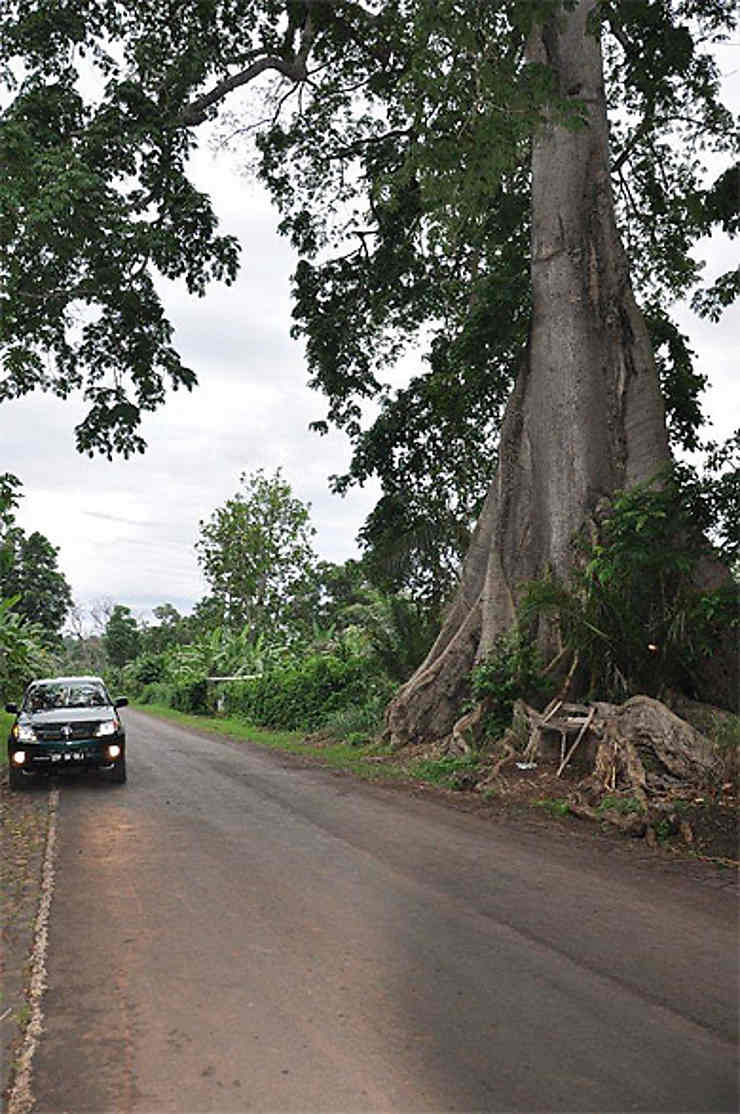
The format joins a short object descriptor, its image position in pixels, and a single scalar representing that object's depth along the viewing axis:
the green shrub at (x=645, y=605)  11.00
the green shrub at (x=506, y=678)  12.84
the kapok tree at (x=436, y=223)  11.08
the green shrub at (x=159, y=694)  43.69
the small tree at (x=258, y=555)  53.75
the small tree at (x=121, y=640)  71.94
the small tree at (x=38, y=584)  49.00
